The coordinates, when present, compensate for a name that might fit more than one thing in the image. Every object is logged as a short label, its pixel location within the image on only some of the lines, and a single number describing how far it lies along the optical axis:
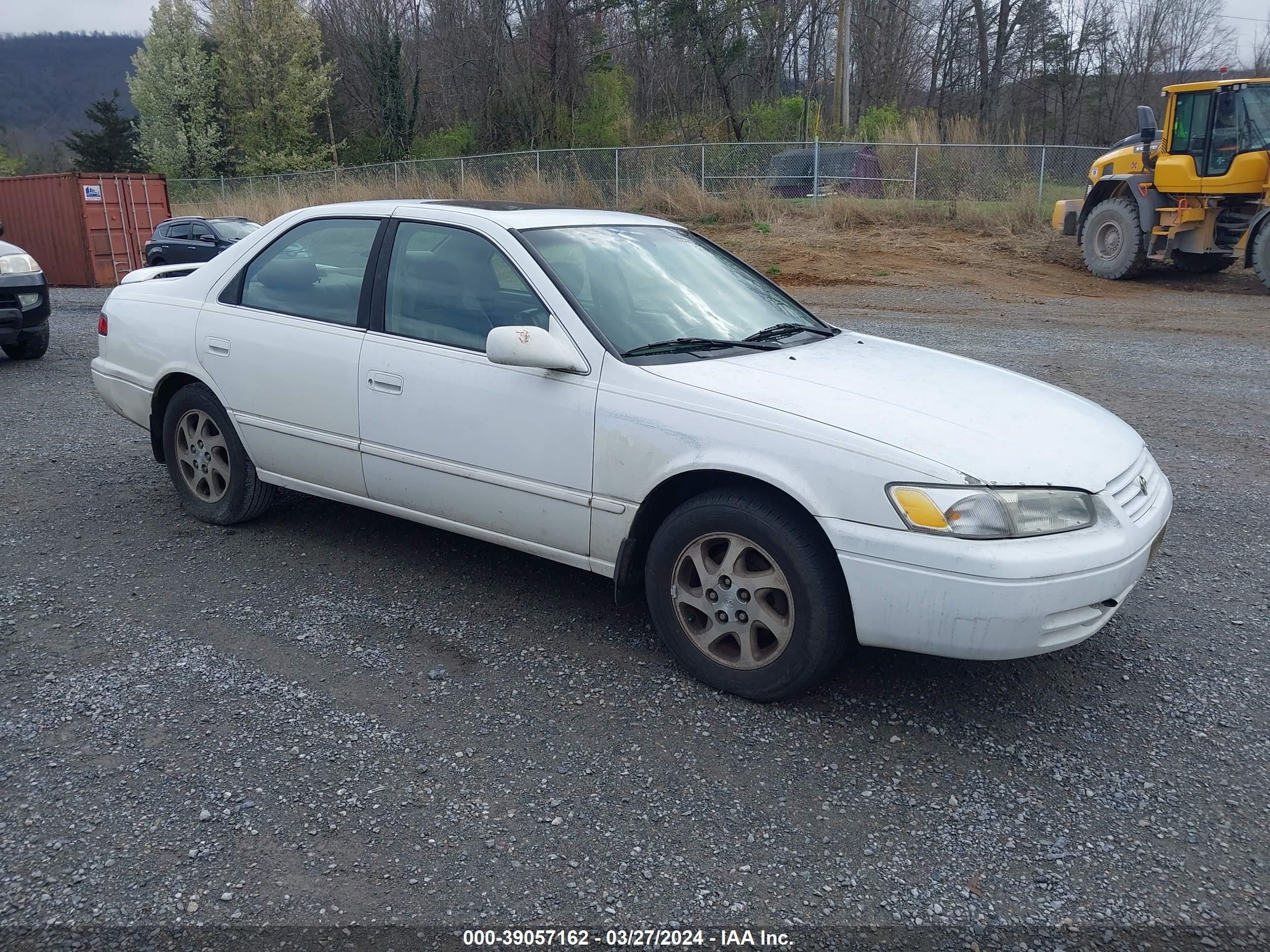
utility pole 28.34
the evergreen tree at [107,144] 48.25
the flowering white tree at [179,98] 42.84
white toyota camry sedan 3.16
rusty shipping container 21.05
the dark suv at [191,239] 19.16
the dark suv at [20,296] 9.87
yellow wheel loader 14.80
